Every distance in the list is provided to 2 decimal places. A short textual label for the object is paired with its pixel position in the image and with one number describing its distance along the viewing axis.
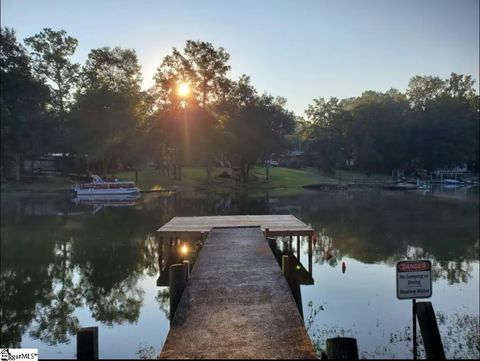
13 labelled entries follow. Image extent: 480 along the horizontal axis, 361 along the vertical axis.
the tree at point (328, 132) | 78.62
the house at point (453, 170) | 83.88
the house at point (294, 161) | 84.53
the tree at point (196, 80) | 57.41
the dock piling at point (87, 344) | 4.74
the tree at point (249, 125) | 56.50
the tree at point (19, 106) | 50.16
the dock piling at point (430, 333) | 6.25
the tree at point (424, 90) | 100.88
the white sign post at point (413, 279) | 6.15
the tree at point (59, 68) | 52.61
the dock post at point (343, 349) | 4.77
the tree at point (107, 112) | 52.78
